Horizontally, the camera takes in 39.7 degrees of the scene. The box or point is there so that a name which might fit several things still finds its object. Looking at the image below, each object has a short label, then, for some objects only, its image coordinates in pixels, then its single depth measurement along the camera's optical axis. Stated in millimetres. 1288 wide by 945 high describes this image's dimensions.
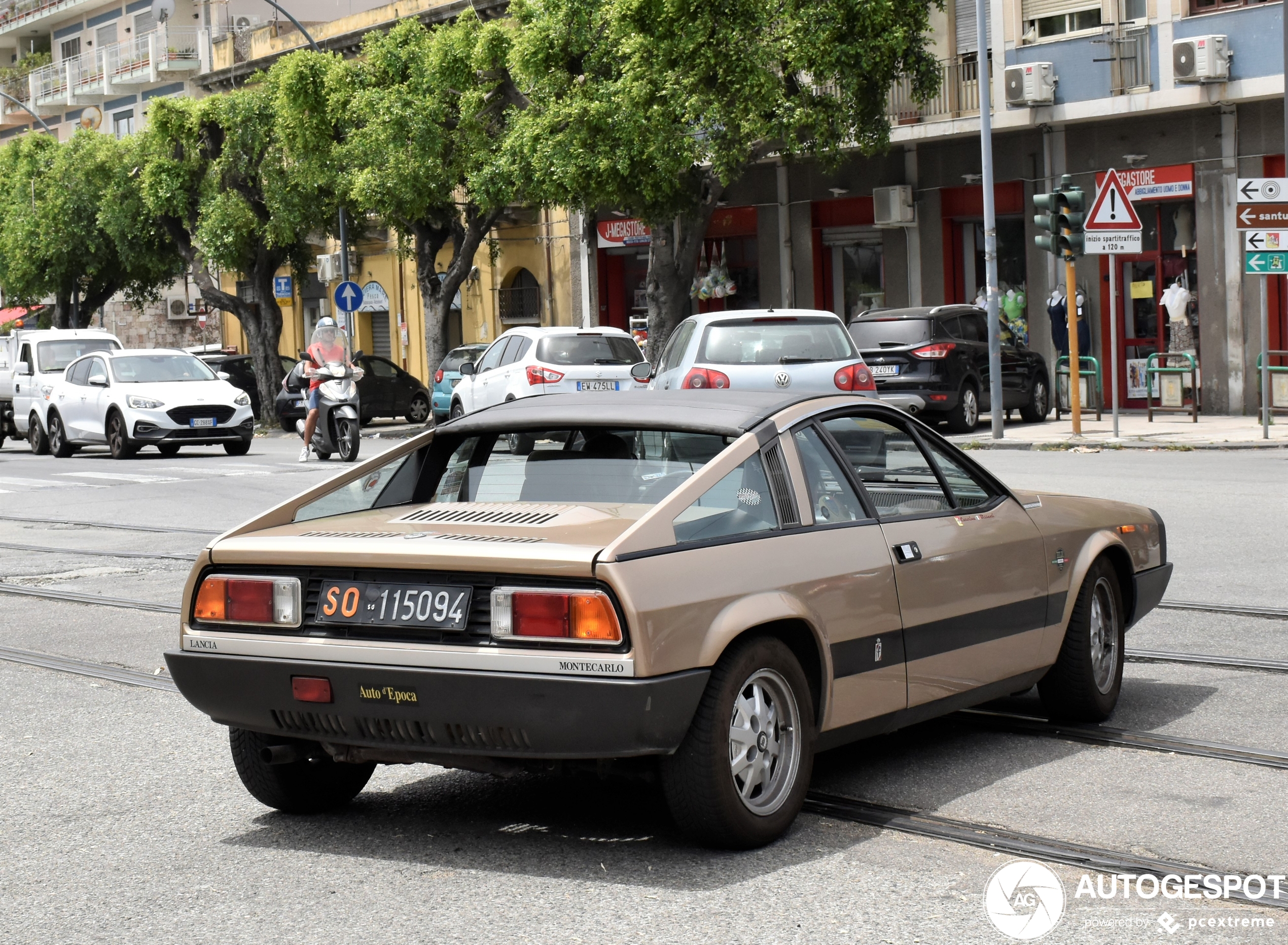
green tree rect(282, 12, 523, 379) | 33875
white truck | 29703
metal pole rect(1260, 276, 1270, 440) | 21453
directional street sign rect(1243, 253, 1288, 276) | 21344
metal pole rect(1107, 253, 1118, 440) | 22628
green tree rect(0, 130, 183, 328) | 45688
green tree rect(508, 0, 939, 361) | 27844
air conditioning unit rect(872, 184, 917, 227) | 32281
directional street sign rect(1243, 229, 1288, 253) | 21359
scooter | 22547
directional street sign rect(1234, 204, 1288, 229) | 21344
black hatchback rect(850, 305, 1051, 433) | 24938
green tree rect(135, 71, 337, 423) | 38406
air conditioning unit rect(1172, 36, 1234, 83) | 26422
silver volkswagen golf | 18000
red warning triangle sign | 21797
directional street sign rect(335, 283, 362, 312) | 35406
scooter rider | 22203
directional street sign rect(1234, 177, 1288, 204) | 21359
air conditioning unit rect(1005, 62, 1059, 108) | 28812
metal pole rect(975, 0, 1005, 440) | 24062
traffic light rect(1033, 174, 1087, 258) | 22266
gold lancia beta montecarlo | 4699
